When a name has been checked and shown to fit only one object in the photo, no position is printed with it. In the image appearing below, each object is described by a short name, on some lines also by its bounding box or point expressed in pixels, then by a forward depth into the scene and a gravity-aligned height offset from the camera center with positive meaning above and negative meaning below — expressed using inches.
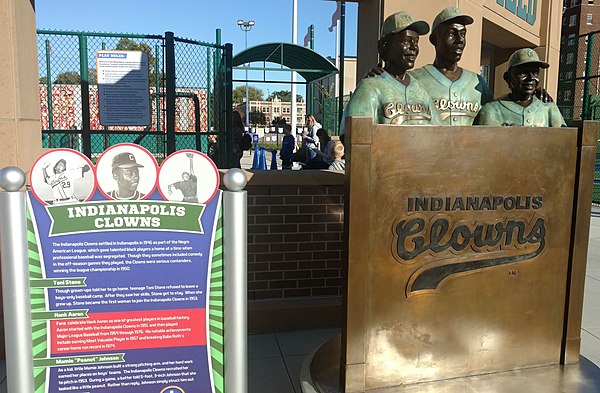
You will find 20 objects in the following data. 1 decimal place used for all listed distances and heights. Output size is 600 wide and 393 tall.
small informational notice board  238.1 +20.8
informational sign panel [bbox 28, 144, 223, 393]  83.1 -23.4
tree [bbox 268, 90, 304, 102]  4510.3 +351.5
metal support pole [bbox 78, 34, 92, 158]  241.8 +16.6
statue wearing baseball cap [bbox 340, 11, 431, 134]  118.3 +11.1
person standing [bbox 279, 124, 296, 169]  507.5 -16.0
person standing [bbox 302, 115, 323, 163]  425.0 -4.0
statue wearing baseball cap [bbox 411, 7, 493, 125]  124.6 +14.8
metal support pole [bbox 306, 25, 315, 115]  568.7 +42.1
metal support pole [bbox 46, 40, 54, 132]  242.8 +20.8
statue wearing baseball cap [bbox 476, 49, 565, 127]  123.3 +8.3
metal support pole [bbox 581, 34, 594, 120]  434.3 +52.3
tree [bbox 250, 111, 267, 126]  3330.2 +102.6
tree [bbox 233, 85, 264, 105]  3450.5 +305.9
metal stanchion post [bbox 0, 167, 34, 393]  81.3 -24.7
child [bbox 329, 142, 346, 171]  243.9 -9.9
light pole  2037.4 +439.5
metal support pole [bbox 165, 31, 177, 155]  260.3 +24.3
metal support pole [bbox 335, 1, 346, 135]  404.2 +79.1
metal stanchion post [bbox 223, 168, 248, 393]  89.3 -25.5
